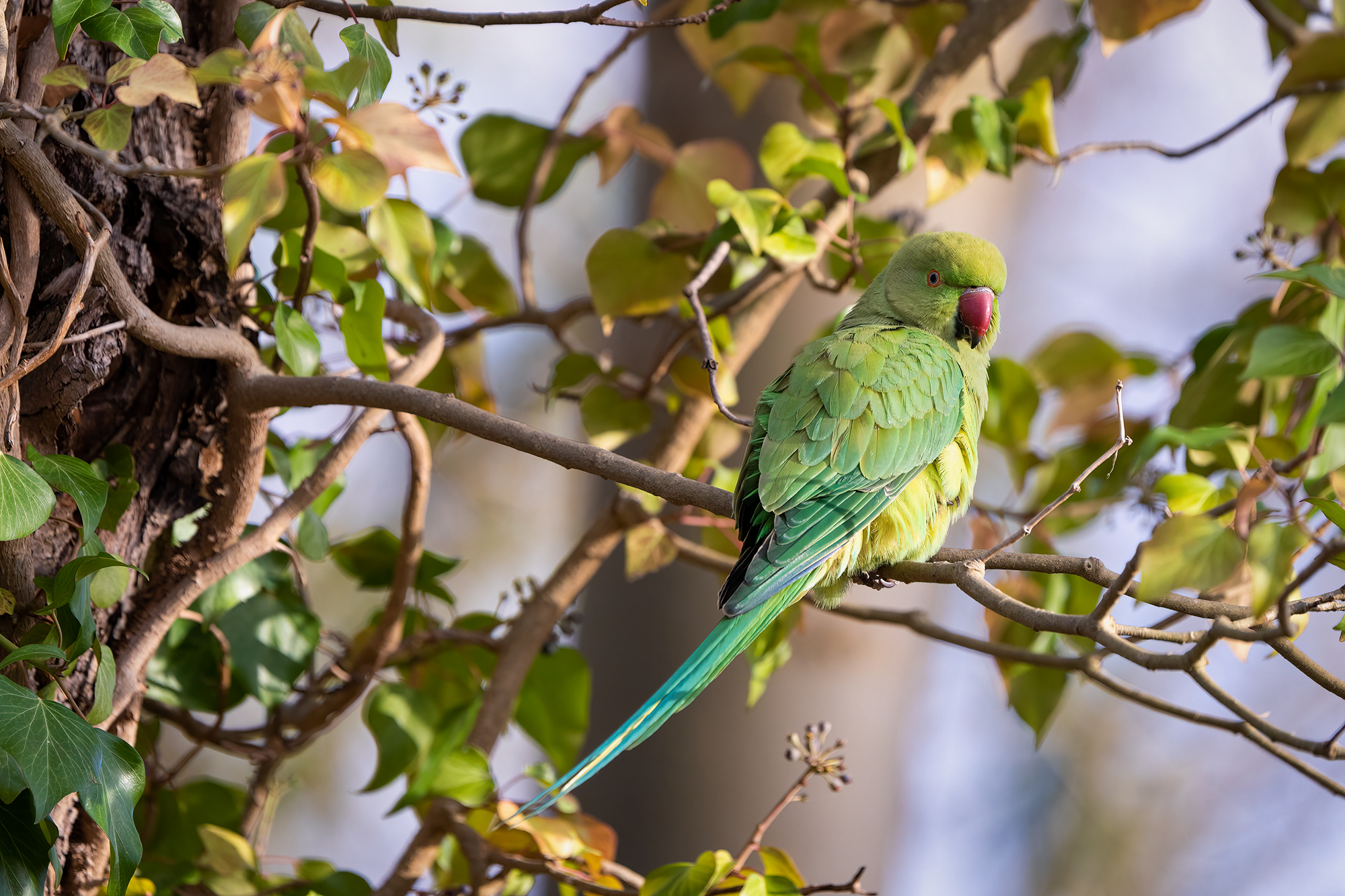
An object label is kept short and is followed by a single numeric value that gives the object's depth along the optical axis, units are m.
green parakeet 7.24
